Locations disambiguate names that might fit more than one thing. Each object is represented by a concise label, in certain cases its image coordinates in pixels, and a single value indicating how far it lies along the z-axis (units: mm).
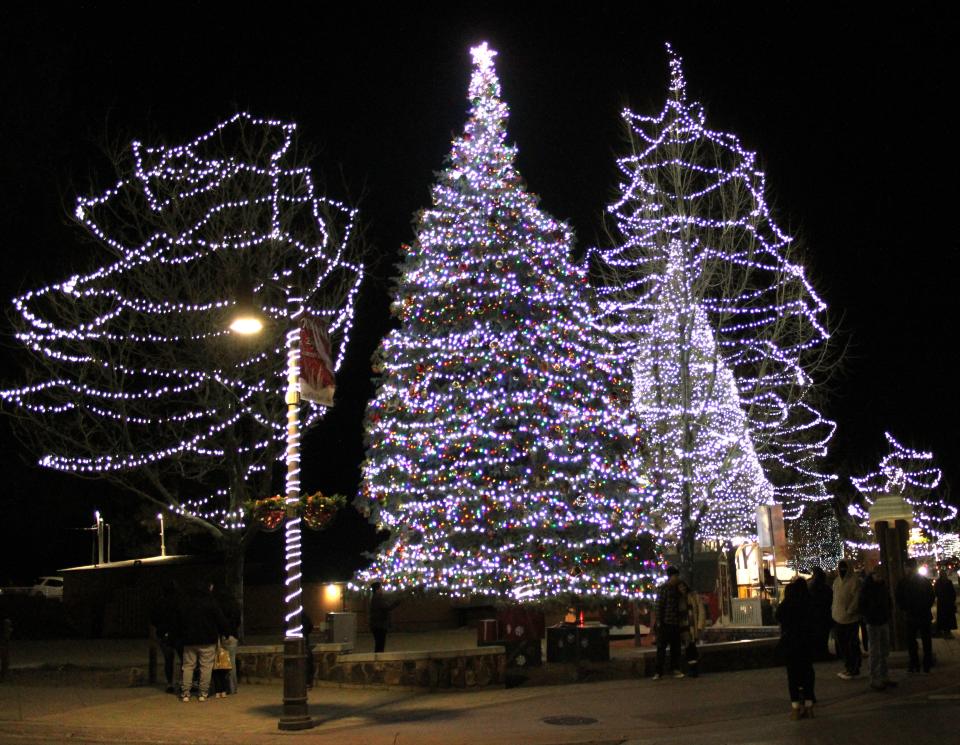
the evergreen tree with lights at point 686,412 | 24109
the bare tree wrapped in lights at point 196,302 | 20859
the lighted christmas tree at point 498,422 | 18641
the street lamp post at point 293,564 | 12117
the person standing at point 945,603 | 19969
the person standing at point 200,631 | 14414
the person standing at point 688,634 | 15555
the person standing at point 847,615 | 14828
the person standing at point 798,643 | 11656
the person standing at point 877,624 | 13859
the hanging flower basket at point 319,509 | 18719
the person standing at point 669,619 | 15492
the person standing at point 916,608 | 15108
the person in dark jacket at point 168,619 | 14852
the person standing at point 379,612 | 19812
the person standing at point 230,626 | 15125
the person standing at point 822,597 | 16619
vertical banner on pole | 13117
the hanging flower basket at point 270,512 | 18469
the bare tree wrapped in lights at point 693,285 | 24156
